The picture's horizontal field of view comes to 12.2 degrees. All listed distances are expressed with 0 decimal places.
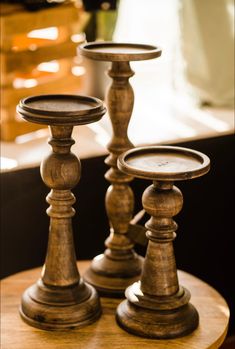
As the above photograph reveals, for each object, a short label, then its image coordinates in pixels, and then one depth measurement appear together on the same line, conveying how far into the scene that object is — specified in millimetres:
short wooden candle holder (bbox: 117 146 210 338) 1235
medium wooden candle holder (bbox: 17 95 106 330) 1251
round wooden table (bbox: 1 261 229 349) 1260
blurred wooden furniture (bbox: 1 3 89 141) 1636
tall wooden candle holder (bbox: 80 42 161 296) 1338
